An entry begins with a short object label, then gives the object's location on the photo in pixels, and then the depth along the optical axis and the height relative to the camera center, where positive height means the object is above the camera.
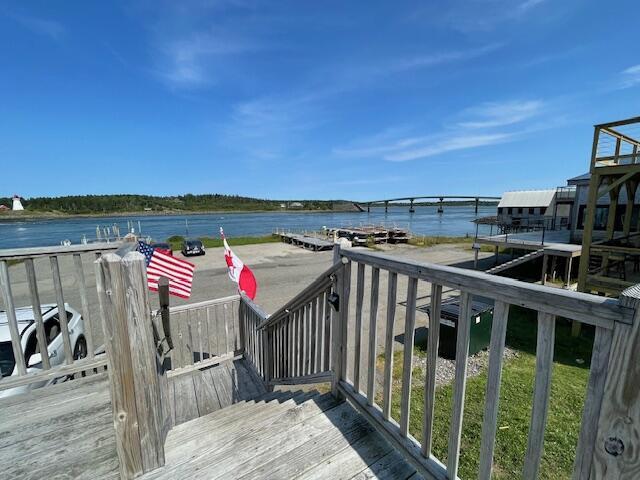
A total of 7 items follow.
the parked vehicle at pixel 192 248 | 18.53 -2.86
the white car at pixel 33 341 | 3.27 -1.73
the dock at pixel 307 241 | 21.34 -3.18
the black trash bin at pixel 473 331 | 5.48 -2.52
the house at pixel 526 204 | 25.30 -0.67
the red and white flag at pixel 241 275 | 5.18 -1.31
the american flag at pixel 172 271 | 4.19 -0.99
